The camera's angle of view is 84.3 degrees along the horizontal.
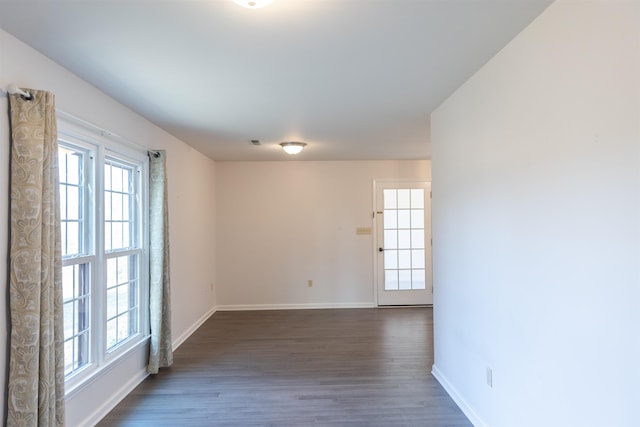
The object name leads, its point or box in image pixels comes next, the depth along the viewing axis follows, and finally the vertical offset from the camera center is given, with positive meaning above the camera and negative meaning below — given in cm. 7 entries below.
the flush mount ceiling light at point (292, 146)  436 +84
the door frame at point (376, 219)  581 -9
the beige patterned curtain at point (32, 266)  176 -26
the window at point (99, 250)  240 -27
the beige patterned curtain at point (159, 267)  332 -50
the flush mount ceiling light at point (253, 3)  142 +86
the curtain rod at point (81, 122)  178 +63
